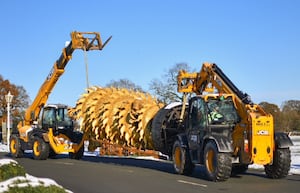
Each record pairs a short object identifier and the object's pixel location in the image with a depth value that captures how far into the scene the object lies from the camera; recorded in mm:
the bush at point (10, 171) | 12999
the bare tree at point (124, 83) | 83644
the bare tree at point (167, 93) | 62609
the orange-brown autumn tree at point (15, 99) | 85375
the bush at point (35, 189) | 10516
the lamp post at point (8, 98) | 42438
